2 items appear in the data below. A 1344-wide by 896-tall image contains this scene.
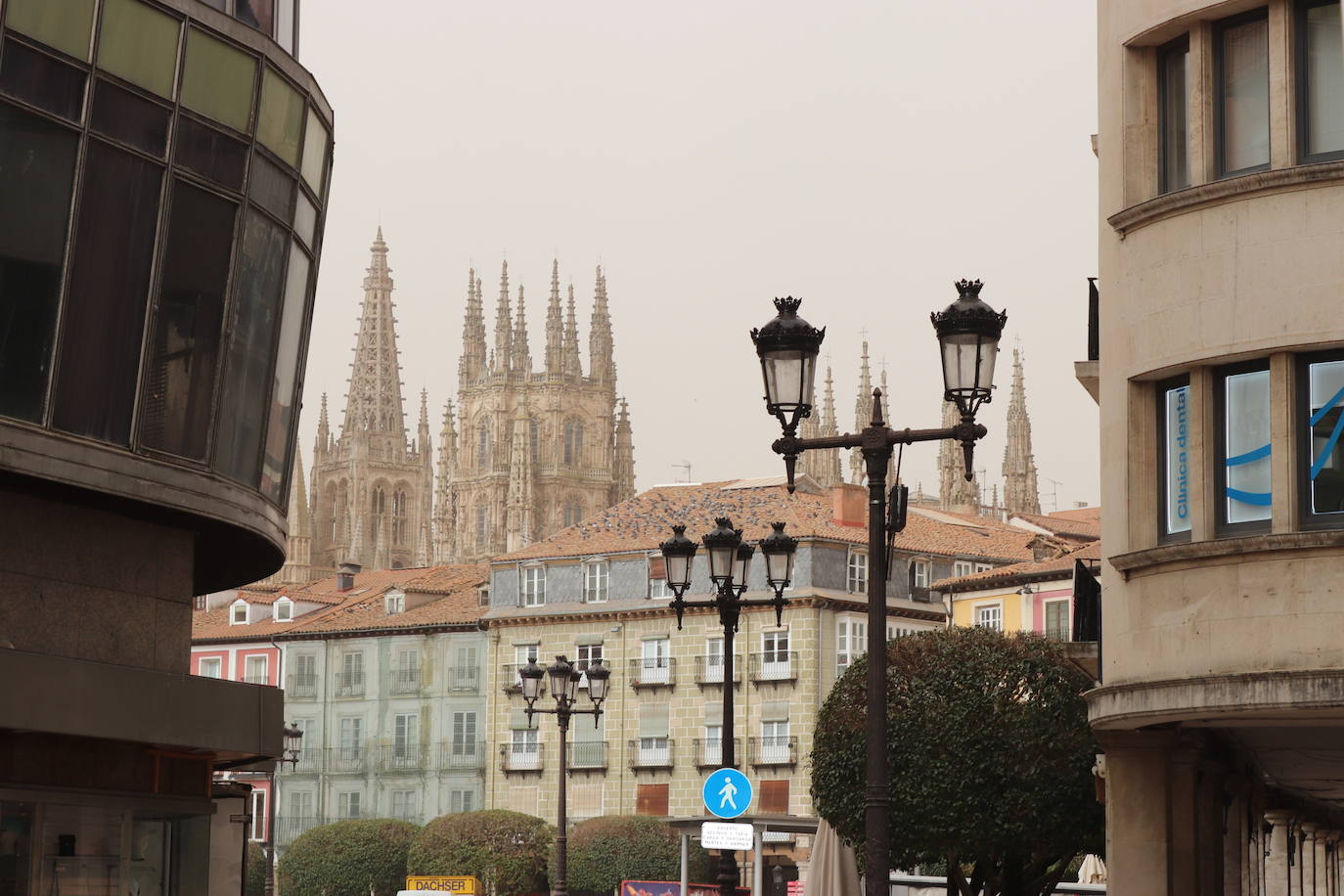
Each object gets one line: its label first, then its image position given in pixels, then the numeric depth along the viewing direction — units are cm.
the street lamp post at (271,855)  5147
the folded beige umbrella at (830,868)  3170
